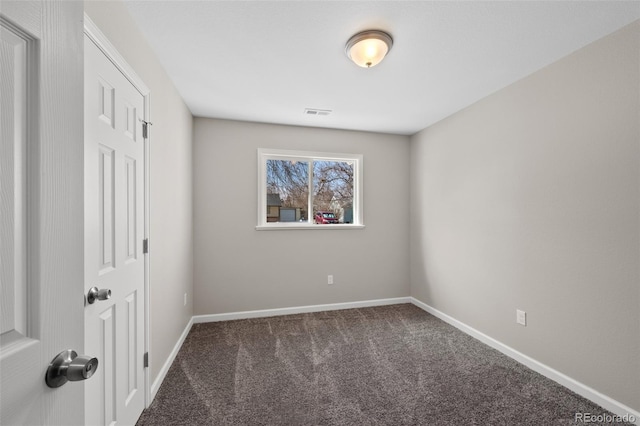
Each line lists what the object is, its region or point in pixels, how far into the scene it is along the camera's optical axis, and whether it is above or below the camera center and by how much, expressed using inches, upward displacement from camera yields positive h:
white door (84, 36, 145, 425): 49.6 -4.9
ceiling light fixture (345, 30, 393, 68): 70.9 +42.5
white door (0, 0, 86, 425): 18.6 +0.4
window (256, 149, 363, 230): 142.2 +12.0
